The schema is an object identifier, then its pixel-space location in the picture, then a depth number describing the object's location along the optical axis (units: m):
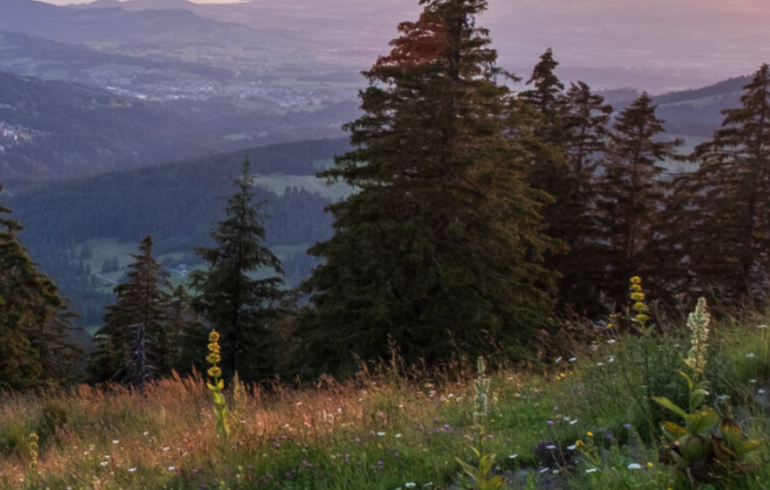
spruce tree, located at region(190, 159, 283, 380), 25.97
